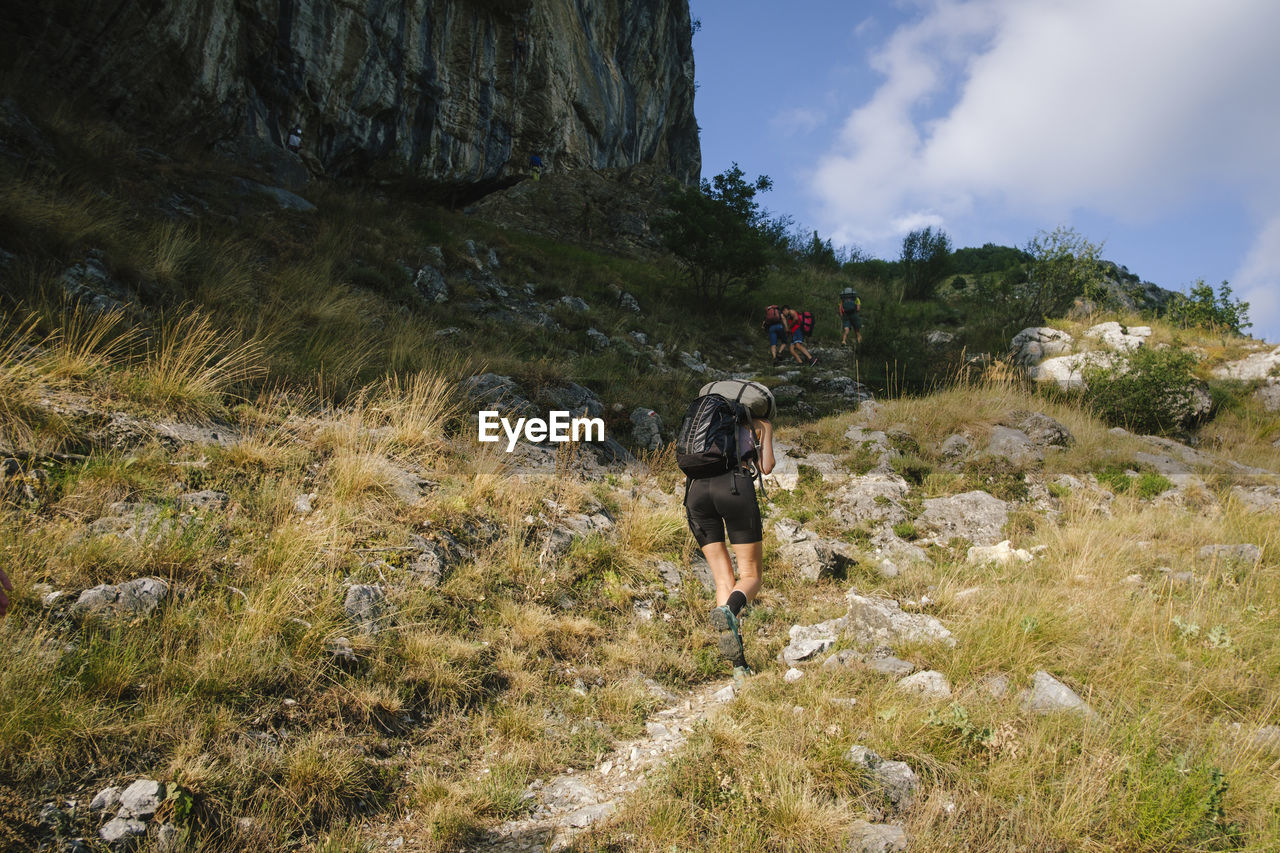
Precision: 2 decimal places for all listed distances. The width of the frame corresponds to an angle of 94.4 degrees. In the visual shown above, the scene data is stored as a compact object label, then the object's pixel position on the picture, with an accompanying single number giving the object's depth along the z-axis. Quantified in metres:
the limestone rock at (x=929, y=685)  3.06
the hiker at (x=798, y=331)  12.95
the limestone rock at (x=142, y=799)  2.04
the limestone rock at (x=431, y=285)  10.66
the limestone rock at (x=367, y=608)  3.22
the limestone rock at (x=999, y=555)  5.17
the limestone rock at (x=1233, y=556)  4.74
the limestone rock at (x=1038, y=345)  12.26
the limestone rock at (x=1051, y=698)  2.84
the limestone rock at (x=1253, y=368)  11.90
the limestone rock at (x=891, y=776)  2.41
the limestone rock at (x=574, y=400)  7.57
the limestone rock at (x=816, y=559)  5.13
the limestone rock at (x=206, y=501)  3.59
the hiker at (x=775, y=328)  13.04
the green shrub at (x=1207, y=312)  14.70
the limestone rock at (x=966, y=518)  6.06
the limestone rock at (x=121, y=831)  1.95
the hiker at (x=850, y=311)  13.99
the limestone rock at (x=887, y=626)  3.69
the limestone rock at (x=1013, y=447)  7.65
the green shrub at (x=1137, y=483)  6.97
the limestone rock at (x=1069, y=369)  10.66
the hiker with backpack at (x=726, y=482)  3.74
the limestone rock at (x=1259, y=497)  6.47
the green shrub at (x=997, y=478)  6.87
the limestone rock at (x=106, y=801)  2.02
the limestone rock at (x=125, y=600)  2.69
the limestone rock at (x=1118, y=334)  12.43
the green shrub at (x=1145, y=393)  9.78
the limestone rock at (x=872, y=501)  6.38
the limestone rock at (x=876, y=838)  2.15
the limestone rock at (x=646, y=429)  7.70
